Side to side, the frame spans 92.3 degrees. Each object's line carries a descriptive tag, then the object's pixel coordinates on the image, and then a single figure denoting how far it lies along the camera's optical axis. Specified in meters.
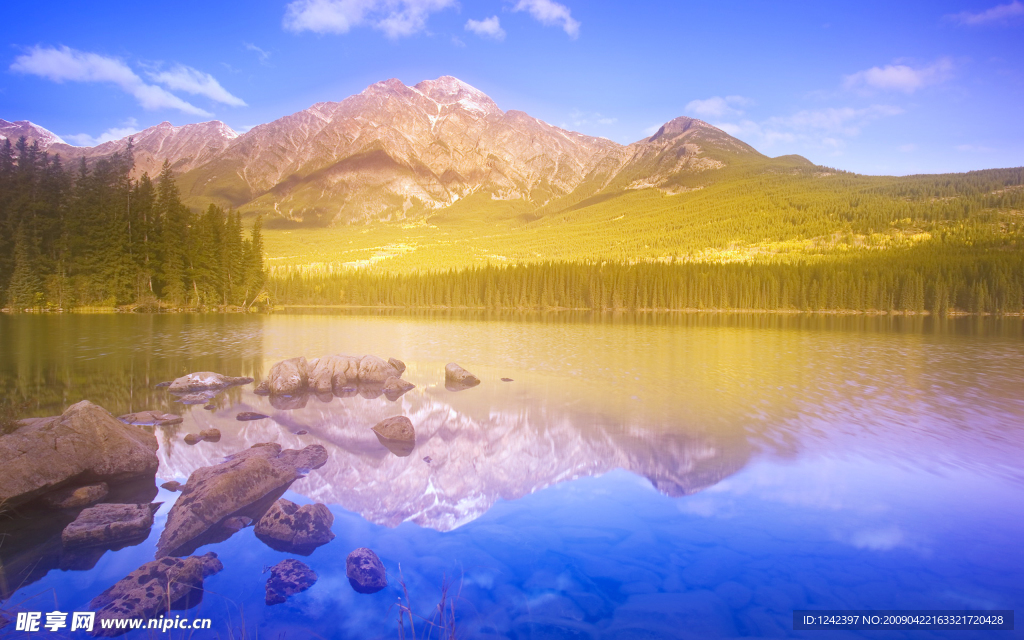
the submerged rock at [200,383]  16.82
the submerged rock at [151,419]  12.52
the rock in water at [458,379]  19.09
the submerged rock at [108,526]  6.65
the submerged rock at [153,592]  5.16
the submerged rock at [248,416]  13.44
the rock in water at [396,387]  17.48
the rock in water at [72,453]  7.67
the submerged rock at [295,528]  6.88
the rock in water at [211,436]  11.37
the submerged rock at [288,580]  5.70
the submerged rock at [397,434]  11.45
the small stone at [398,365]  22.06
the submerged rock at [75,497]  7.90
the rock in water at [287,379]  17.34
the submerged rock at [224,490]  6.98
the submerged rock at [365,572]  5.93
